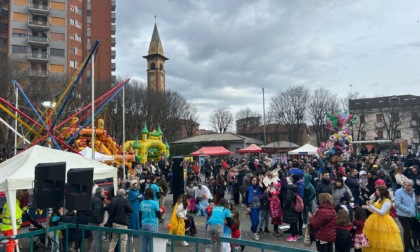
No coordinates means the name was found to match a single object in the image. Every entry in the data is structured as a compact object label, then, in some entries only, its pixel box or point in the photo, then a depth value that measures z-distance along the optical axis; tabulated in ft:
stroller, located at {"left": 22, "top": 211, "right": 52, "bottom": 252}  27.68
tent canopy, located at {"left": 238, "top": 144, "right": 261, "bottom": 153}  99.32
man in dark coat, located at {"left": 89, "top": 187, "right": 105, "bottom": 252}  26.91
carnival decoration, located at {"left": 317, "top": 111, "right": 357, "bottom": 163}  68.23
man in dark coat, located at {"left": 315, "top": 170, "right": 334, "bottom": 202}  31.68
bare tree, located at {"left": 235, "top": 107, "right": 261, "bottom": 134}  269.23
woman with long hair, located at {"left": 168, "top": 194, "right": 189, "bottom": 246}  27.48
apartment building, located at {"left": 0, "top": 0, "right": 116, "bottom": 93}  163.94
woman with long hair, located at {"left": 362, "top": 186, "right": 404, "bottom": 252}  20.77
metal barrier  13.84
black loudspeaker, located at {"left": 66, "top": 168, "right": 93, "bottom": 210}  17.06
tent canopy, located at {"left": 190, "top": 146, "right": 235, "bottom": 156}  87.71
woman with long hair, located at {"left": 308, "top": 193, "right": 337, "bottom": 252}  21.17
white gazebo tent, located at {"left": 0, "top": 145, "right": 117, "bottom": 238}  24.84
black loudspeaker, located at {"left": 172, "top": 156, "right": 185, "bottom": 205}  45.96
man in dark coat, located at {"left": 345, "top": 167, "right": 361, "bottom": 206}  34.57
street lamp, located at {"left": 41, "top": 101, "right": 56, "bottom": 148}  53.04
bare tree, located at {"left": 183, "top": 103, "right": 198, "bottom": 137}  201.57
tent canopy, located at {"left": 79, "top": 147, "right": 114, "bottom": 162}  63.55
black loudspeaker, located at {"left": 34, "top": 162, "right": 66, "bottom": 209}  16.75
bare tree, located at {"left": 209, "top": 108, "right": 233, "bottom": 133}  266.98
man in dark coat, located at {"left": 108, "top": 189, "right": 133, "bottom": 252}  25.81
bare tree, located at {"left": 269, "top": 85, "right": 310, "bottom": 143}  182.80
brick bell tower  248.52
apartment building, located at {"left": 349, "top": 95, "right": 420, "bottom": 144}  186.60
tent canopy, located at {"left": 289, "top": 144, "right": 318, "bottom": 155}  91.53
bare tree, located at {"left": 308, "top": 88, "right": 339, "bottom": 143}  179.52
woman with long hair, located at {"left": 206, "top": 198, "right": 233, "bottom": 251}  24.32
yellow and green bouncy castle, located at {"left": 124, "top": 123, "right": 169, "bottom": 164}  98.30
